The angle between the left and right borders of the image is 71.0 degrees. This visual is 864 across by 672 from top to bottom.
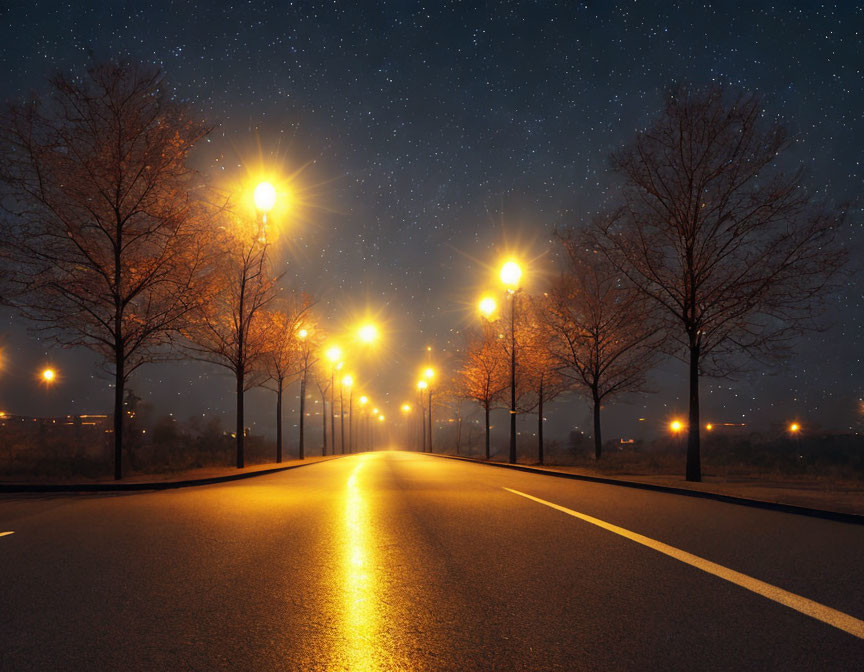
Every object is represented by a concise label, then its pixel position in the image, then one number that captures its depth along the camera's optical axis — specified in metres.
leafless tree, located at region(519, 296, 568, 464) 27.97
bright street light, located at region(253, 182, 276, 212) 19.02
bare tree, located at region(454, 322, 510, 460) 39.34
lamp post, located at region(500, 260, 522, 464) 26.23
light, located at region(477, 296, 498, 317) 32.66
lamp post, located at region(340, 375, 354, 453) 72.69
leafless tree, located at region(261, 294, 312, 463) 26.38
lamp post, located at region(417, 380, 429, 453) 64.61
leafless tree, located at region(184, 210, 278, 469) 23.31
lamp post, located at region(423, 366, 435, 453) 54.97
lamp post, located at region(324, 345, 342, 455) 42.26
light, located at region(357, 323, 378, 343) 44.46
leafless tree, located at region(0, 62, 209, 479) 15.47
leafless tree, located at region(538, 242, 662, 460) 27.05
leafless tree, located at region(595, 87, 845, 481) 16.25
